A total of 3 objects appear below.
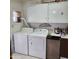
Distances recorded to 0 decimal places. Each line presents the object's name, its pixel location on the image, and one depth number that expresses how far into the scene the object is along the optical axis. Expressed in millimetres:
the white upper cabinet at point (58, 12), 1898
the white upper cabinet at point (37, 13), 2136
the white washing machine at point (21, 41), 2225
